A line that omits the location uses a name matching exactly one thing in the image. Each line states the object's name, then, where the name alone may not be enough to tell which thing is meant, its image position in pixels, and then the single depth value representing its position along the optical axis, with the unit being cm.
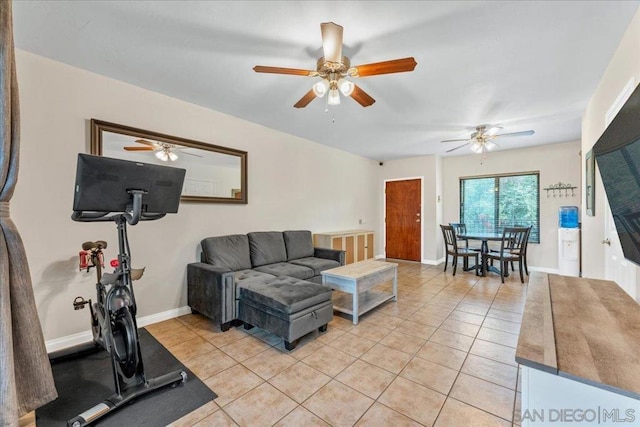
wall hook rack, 478
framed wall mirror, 255
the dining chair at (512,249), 435
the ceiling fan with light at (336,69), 178
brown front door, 609
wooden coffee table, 282
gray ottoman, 226
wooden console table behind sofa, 463
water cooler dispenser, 428
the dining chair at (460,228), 544
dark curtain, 65
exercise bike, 145
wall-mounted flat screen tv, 107
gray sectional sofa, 232
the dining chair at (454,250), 470
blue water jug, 450
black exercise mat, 154
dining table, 455
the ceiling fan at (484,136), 387
